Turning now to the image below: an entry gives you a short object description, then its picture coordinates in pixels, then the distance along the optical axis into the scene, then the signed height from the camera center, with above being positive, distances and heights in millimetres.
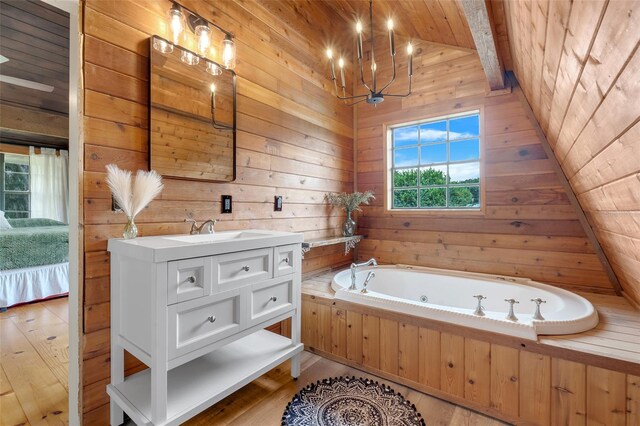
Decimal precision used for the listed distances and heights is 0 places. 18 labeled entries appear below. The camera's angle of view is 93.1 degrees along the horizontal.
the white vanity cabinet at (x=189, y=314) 1231 -493
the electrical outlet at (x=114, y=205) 1483 +16
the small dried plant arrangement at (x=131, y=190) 1411 +89
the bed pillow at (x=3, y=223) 4142 -216
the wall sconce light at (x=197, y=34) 1700 +1057
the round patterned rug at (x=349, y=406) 1545 -1073
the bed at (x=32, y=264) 3158 -631
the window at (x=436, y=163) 2783 +464
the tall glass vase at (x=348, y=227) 3059 -172
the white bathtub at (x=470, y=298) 1555 -591
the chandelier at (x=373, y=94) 1563 +666
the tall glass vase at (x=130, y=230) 1455 -105
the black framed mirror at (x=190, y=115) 1652 +563
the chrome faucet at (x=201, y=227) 1805 -110
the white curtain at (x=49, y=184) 4876 +391
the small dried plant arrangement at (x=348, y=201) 2979 +88
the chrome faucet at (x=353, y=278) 2196 -503
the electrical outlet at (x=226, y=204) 2018 +35
